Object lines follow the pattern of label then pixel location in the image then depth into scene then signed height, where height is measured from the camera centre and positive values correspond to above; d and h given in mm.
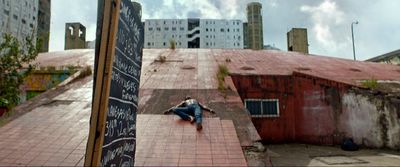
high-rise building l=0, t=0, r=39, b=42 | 44375 +13986
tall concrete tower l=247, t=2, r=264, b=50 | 64375 +17686
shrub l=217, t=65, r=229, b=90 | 10427 +1170
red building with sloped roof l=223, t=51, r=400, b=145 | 10297 +212
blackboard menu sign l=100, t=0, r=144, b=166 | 2330 +122
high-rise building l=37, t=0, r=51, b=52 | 55219 +16331
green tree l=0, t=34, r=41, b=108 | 5395 +728
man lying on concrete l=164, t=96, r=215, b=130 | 7680 -77
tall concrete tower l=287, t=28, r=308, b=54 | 27891 +6009
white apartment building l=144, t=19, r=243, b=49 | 76919 +18191
